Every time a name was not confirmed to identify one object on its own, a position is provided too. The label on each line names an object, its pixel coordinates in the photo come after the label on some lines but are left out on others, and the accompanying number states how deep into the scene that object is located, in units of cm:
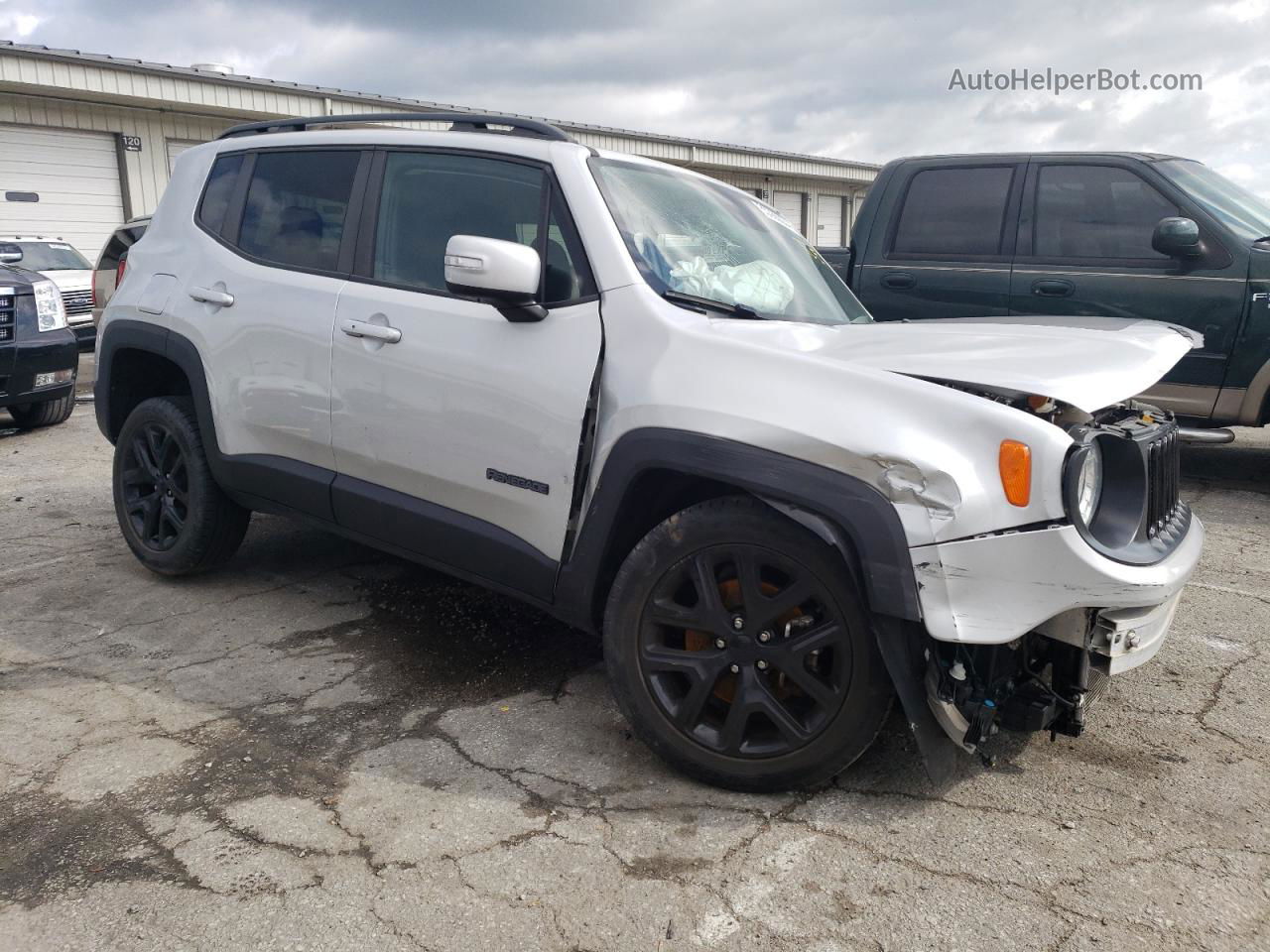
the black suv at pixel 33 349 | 805
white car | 1257
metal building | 1454
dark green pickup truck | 599
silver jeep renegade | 244
